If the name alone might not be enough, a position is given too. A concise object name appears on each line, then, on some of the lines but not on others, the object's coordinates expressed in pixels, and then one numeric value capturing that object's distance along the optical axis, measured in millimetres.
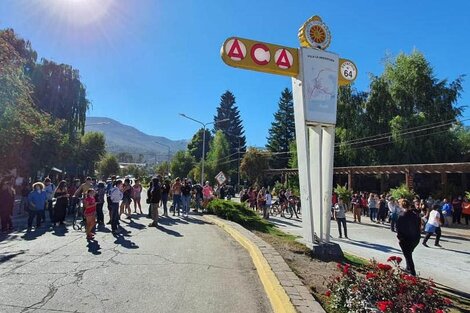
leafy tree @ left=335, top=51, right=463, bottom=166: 34969
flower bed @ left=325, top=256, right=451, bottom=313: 4293
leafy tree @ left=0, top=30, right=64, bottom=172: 14998
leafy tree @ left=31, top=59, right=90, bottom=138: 34438
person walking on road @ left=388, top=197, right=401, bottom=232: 19859
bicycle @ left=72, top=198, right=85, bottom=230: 12802
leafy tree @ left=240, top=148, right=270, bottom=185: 53875
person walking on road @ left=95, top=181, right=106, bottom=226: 13459
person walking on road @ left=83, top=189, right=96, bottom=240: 10547
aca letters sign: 10219
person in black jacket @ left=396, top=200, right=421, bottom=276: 9234
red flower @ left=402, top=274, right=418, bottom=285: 4902
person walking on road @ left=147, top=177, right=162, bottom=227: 13609
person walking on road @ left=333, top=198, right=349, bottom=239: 16688
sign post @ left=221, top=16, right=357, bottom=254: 10273
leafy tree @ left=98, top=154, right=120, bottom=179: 92375
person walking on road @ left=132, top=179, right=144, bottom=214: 18375
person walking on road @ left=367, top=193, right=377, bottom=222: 25141
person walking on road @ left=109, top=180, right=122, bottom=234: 12199
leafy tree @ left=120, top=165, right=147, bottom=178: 115238
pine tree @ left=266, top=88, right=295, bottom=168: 76000
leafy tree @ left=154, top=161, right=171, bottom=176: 93250
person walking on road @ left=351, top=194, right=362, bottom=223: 24853
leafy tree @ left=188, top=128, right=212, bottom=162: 93750
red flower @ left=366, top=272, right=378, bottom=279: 5020
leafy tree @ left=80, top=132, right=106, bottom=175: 60097
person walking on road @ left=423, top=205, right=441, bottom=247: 14638
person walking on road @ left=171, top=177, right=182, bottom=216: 17812
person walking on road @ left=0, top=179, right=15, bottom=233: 12062
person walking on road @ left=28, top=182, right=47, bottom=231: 12340
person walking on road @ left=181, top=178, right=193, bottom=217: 17766
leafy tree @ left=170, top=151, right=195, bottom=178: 79938
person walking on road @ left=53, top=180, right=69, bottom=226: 13273
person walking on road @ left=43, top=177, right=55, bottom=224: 13821
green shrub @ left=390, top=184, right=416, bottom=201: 23661
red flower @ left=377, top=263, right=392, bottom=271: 5219
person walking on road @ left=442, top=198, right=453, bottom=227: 22312
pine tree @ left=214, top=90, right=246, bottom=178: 88938
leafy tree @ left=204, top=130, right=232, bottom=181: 70562
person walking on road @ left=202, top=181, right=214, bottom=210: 20891
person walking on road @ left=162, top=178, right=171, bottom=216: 17711
